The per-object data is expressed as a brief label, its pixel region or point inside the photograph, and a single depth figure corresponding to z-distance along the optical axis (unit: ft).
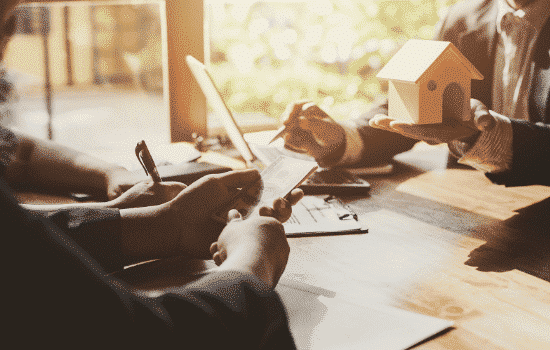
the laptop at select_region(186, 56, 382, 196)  4.19
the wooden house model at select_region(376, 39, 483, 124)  3.49
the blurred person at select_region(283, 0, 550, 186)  3.73
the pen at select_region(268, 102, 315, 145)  4.78
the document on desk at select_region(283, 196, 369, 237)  3.30
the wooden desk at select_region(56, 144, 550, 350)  2.25
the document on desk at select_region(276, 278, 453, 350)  2.00
